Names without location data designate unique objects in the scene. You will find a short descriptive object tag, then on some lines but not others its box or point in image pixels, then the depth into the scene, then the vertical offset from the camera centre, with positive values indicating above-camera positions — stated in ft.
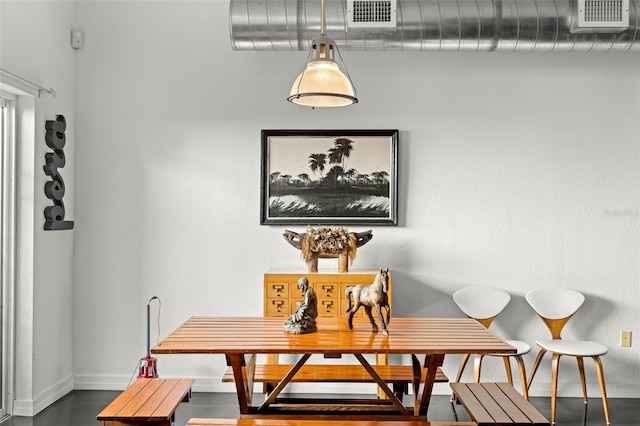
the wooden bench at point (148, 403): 9.21 -2.91
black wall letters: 14.35 +1.01
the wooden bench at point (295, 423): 9.27 -3.07
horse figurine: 9.89 -1.28
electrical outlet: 15.46 -2.95
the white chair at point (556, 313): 14.20 -2.31
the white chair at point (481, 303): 15.12 -2.09
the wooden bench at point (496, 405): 9.33 -3.02
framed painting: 15.70 +0.97
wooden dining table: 9.09 -1.90
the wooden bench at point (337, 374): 11.69 -3.02
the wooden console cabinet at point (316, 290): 14.17 -1.69
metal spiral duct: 13.98 +4.30
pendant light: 9.72 +2.13
